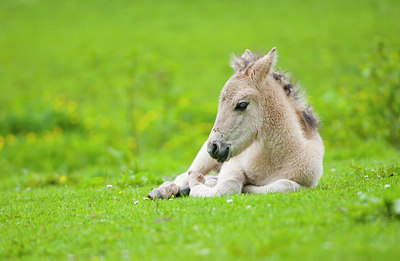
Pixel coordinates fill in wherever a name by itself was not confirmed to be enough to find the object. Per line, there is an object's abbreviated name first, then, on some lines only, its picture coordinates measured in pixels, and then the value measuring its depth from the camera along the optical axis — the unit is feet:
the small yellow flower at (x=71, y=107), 128.13
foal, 45.80
